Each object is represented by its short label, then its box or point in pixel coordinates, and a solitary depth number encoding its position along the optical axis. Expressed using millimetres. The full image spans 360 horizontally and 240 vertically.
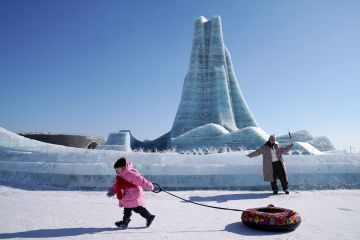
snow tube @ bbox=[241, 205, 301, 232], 3531
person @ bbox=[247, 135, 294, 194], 6879
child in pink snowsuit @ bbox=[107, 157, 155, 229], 3756
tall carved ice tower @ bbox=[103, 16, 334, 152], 24953
